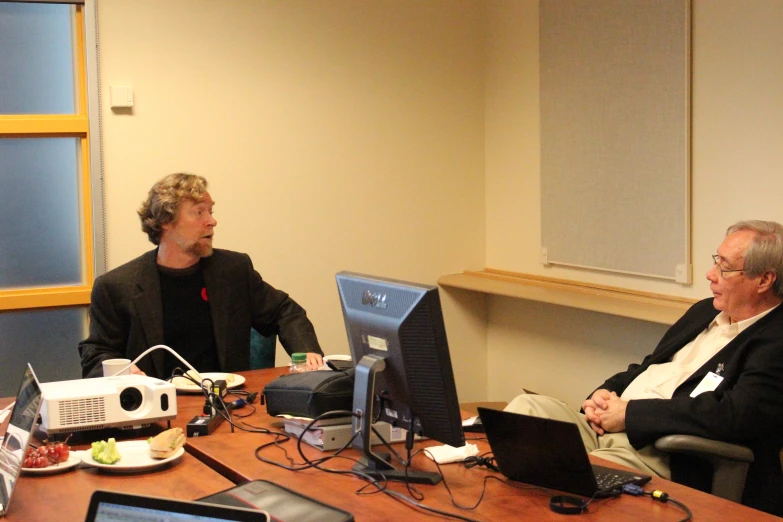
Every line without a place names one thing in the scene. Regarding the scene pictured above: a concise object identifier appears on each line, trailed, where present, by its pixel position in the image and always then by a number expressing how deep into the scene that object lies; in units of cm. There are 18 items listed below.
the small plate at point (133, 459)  215
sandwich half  219
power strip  246
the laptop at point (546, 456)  189
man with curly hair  340
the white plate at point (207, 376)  292
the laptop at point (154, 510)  122
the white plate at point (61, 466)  213
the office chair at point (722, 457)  255
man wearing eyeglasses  263
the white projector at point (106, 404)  233
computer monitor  196
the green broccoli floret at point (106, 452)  216
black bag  233
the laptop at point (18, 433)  190
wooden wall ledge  399
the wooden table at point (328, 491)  187
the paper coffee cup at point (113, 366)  275
